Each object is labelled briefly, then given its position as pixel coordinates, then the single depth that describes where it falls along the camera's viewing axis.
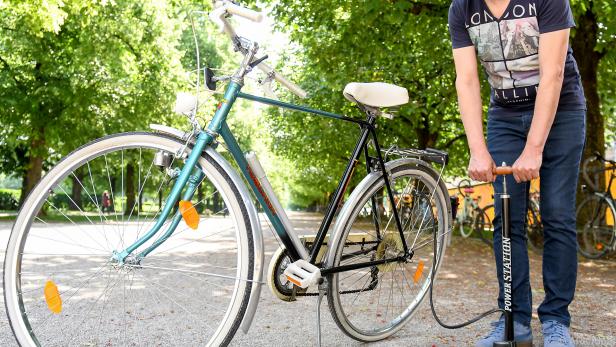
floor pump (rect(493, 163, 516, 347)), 2.79
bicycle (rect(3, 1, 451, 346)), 2.74
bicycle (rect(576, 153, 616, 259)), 8.50
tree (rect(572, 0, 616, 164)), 9.75
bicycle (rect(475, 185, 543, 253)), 10.27
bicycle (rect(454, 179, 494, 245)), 12.80
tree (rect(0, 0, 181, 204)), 21.16
